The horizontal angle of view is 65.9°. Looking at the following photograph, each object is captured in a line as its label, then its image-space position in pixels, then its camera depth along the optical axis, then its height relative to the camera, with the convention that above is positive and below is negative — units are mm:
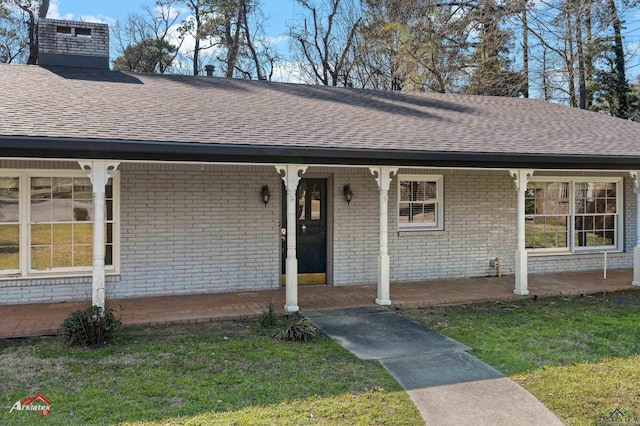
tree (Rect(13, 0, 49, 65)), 20312 +8398
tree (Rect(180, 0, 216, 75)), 23562 +9326
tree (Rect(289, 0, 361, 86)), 23266 +8523
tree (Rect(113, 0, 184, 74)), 24062 +8728
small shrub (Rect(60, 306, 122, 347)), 5778 -1337
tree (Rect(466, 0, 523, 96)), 20188 +6504
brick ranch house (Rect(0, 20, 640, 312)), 6945 +552
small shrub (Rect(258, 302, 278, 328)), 6781 -1449
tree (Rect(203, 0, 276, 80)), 23188 +8480
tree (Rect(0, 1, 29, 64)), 21375 +7830
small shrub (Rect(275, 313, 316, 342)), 6102 -1460
